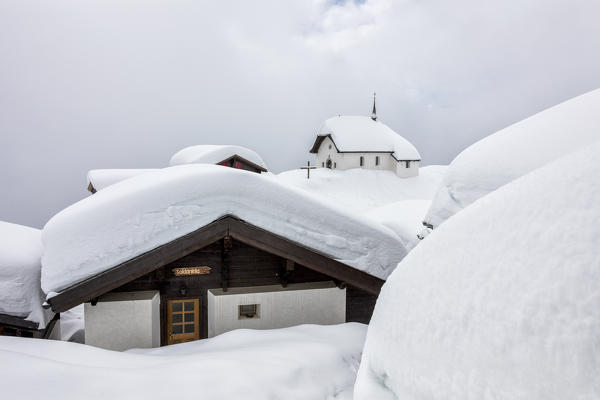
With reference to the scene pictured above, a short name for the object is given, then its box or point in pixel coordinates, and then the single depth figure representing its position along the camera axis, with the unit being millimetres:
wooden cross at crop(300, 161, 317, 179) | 30520
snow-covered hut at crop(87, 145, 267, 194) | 17141
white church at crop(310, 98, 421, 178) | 33125
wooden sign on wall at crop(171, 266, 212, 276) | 6234
